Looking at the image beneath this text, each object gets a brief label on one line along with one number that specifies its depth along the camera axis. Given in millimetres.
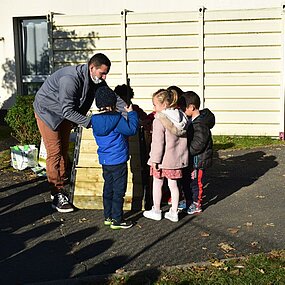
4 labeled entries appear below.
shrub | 7874
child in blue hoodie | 4714
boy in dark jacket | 5160
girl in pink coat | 4868
